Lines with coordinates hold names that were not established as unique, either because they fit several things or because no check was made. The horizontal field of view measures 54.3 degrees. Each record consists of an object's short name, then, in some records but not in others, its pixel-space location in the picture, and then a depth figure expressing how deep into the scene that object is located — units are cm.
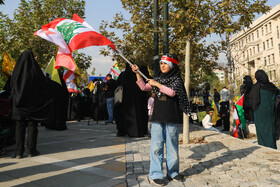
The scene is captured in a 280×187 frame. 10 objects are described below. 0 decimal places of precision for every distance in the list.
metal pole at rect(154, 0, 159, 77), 820
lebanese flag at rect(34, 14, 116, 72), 473
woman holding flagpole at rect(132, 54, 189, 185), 390
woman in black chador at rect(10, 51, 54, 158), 548
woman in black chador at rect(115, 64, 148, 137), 822
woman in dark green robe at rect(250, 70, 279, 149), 668
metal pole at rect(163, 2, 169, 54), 787
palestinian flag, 935
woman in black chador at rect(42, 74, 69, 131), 920
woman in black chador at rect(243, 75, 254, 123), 757
